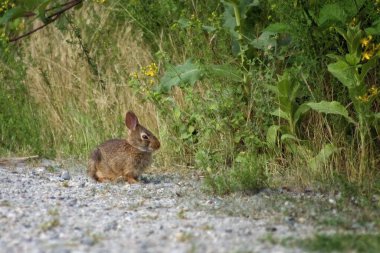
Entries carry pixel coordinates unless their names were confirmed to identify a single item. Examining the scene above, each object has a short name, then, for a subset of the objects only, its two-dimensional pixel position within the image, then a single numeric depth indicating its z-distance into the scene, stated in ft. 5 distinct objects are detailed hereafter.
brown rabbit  60.95
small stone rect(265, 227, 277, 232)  42.01
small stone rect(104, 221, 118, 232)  42.39
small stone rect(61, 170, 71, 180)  61.75
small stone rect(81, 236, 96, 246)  38.55
